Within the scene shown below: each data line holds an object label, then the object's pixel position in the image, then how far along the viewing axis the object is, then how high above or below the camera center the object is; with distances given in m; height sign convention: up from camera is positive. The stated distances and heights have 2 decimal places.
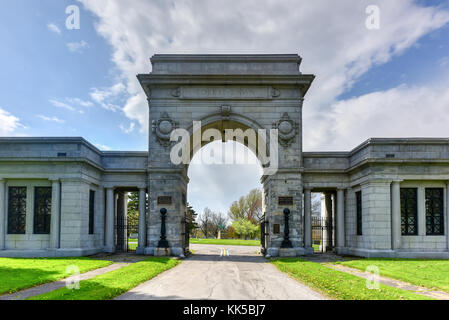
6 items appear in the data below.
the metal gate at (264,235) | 25.91 -3.17
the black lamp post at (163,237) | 23.27 -2.90
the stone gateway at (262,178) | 21.83 +0.68
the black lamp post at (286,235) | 23.25 -2.72
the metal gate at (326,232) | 29.03 -3.22
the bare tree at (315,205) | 63.66 -2.39
